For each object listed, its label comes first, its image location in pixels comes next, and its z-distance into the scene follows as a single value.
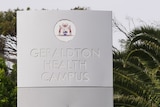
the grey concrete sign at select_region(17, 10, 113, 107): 12.23
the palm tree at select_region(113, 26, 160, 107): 17.45
